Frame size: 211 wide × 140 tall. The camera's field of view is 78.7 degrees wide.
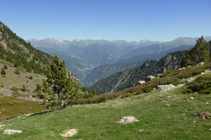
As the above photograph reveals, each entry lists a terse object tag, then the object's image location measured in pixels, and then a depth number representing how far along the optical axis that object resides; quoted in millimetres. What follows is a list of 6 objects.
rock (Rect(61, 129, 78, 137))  13942
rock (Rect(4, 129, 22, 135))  15139
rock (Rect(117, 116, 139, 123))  15691
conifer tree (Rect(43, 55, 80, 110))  27359
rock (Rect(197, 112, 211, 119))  13156
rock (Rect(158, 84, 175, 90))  28312
